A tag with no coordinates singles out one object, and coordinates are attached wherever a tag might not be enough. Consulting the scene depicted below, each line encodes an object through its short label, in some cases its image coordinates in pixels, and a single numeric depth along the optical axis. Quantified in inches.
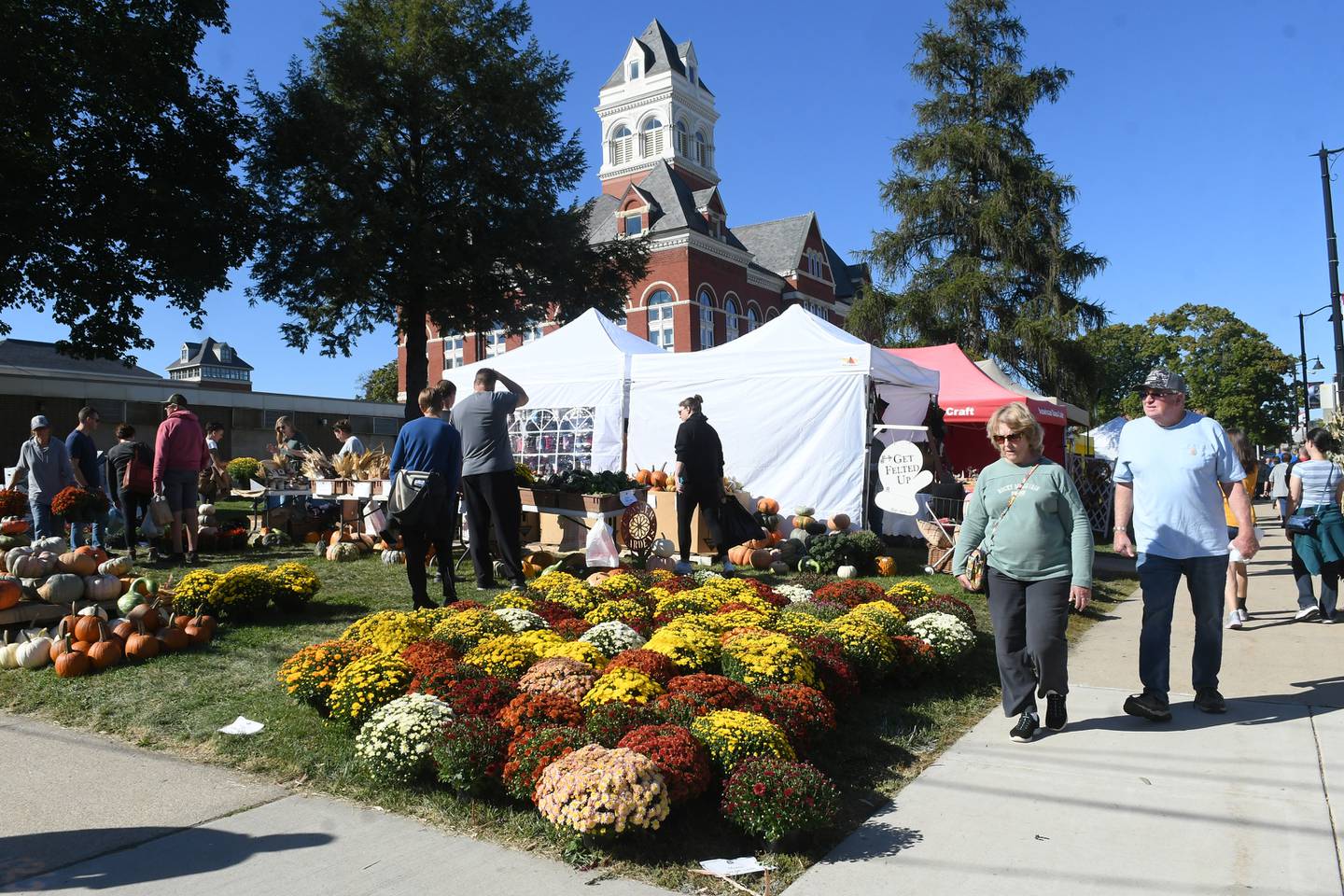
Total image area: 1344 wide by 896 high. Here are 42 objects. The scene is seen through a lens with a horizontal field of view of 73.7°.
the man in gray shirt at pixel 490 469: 290.0
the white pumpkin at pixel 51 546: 259.2
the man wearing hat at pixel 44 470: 352.5
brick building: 1647.4
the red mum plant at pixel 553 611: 212.1
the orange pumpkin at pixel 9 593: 221.5
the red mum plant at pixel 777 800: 115.8
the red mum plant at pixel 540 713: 140.3
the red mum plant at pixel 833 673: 173.5
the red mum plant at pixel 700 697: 142.0
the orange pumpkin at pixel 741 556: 389.1
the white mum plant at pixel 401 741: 135.7
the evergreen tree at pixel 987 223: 1087.0
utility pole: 702.5
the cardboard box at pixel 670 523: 407.2
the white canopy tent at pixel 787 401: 451.2
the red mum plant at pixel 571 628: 196.9
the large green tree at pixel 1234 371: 1775.3
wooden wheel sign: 374.0
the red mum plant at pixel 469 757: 130.6
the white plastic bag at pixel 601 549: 331.0
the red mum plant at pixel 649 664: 158.1
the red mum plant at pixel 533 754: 126.6
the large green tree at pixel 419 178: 902.4
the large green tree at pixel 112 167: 765.3
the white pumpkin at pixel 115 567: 259.3
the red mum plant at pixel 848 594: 236.4
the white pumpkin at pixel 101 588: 243.8
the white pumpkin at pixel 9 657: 210.7
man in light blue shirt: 177.3
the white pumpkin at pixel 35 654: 208.8
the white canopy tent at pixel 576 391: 513.3
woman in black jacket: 341.1
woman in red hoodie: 358.9
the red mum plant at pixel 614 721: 137.3
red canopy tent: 578.2
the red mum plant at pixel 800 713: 144.2
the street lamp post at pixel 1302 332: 1386.8
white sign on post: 380.2
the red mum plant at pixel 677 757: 121.1
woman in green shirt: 165.3
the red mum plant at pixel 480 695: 145.8
